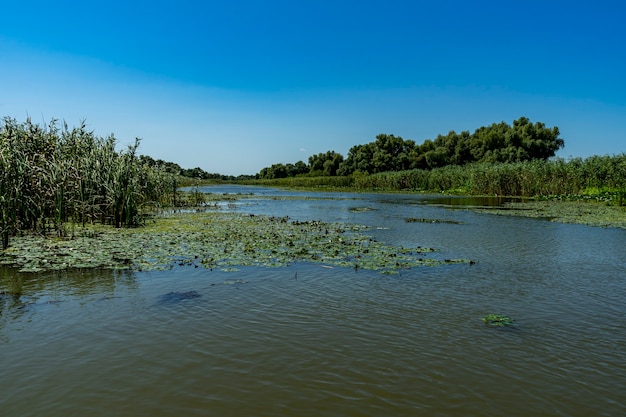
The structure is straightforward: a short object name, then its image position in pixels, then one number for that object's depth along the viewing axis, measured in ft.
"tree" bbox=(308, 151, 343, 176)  462.19
